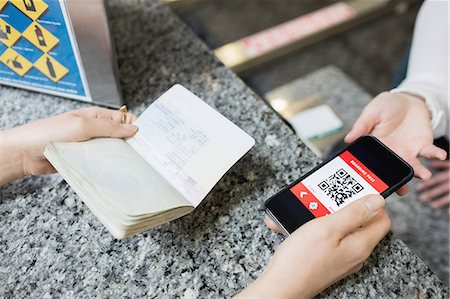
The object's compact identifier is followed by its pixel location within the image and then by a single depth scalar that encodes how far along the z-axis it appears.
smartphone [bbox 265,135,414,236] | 0.61
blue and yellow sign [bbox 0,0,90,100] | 0.67
